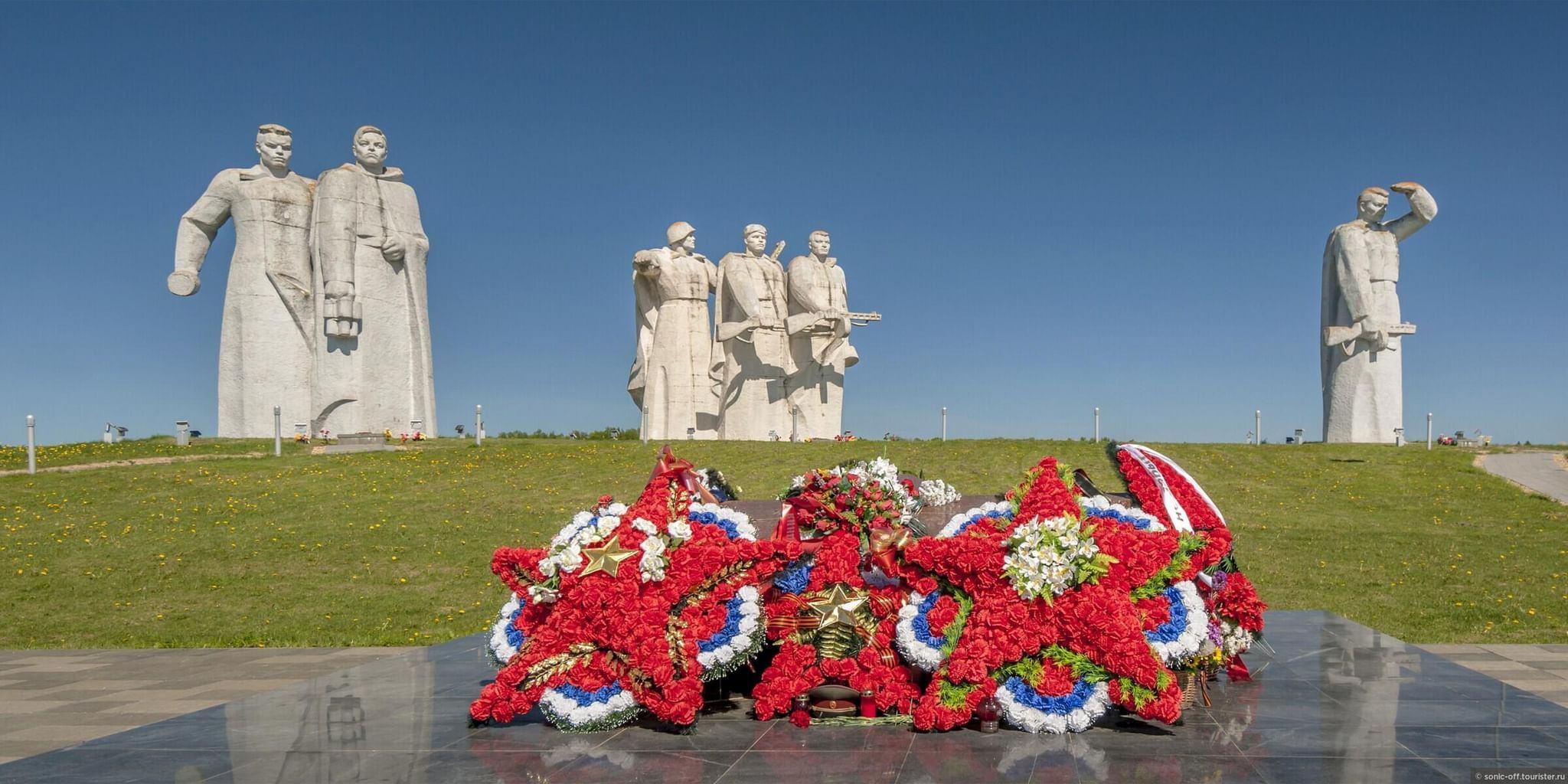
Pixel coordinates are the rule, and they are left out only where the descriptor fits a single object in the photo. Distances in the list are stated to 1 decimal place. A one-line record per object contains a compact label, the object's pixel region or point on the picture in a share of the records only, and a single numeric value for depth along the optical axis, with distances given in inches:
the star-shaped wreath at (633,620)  177.2
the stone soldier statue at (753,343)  917.8
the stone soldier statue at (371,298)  886.4
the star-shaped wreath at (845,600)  183.9
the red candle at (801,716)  179.8
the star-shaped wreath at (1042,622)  167.5
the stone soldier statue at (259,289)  881.5
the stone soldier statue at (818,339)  944.9
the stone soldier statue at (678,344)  918.4
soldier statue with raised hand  905.5
